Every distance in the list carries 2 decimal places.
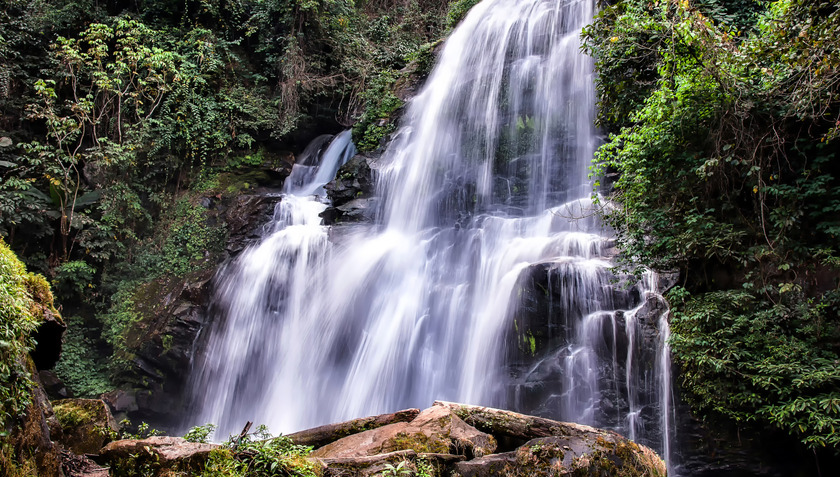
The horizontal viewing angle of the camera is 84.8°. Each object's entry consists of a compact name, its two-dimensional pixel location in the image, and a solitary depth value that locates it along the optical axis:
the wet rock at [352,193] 12.02
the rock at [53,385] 10.73
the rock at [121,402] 10.77
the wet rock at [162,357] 10.84
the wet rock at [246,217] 12.76
